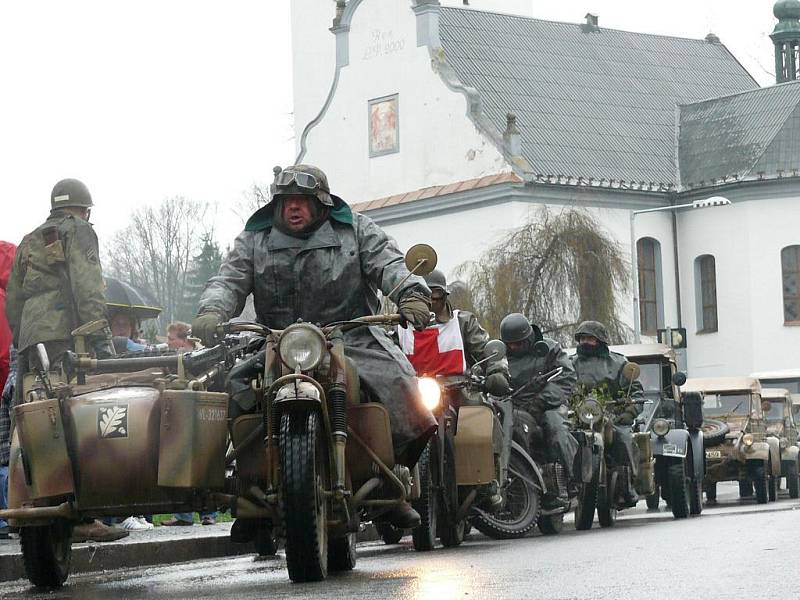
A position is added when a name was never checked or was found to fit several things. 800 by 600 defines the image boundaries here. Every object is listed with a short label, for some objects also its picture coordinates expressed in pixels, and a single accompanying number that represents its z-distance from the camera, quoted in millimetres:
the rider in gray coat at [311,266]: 10625
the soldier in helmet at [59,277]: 11523
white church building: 55562
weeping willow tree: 44969
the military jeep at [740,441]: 25672
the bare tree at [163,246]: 99562
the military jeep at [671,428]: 19328
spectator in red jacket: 13680
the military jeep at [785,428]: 29200
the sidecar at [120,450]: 9578
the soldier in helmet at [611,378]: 17781
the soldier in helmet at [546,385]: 15998
